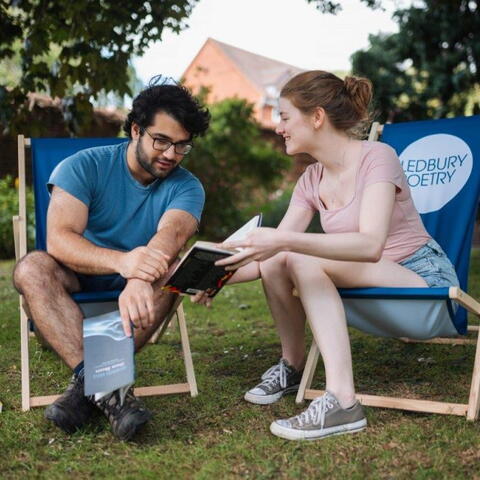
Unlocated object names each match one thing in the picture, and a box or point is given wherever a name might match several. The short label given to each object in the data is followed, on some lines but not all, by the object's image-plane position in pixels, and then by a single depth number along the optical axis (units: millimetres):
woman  2309
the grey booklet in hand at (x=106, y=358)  2145
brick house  29531
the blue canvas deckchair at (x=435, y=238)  2436
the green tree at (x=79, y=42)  5379
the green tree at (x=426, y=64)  10461
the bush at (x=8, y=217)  9141
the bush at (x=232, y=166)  12188
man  2377
